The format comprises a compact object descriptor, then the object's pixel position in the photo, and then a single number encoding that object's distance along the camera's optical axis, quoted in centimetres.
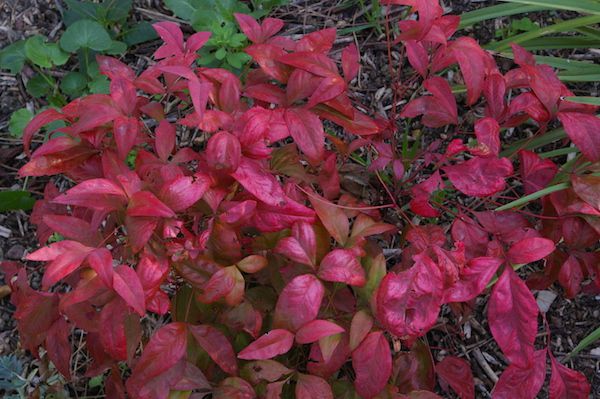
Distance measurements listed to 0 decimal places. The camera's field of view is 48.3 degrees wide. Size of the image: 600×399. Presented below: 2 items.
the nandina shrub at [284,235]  118
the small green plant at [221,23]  204
